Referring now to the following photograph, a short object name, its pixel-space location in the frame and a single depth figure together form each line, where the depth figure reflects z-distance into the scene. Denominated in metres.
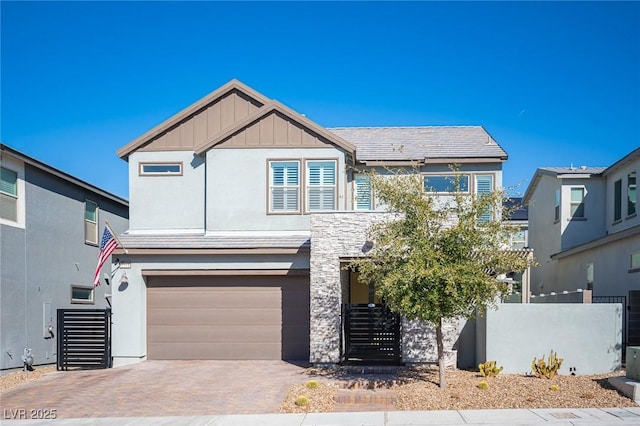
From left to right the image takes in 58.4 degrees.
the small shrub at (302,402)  10.70
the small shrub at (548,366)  12.27
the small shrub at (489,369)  12.41
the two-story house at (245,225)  15.63
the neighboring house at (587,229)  16.52
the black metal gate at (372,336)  14.18
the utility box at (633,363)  10.80
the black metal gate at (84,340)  15.38
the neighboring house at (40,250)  15.23
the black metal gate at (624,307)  14.21
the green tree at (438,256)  10.90
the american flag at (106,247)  15.17
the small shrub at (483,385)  11.36
